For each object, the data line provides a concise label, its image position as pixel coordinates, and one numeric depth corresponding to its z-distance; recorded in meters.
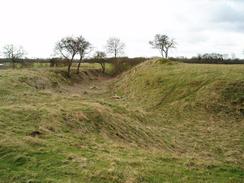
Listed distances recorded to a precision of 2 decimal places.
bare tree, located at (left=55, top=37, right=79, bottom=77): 31.45
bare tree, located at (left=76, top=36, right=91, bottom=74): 32.81
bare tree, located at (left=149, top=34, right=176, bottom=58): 44.71
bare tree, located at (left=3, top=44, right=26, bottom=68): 32.64
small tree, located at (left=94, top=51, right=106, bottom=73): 42.43
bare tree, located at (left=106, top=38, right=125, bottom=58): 48.32
